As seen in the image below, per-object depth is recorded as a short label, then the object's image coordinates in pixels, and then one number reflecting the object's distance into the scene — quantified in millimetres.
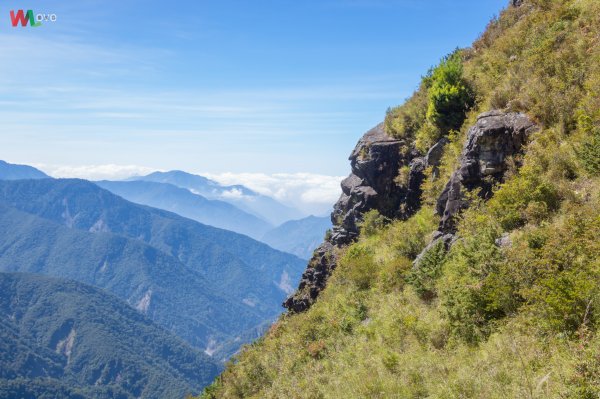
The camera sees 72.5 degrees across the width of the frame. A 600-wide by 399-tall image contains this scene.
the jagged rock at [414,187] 21500
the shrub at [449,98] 19391
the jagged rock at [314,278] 27781
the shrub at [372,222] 23500
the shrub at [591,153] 10914
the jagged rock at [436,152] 19266
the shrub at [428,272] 13297
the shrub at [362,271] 18734
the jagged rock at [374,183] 24016
